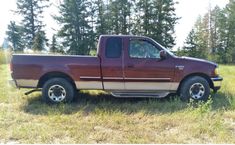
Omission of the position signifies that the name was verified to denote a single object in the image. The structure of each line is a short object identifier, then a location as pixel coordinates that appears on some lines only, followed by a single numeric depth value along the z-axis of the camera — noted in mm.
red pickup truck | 4511
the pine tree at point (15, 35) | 29352
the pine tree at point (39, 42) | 21668
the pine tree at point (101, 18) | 26829
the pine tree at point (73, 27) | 24609
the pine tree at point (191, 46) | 25728
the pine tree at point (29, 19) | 29030
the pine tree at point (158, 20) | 26639
